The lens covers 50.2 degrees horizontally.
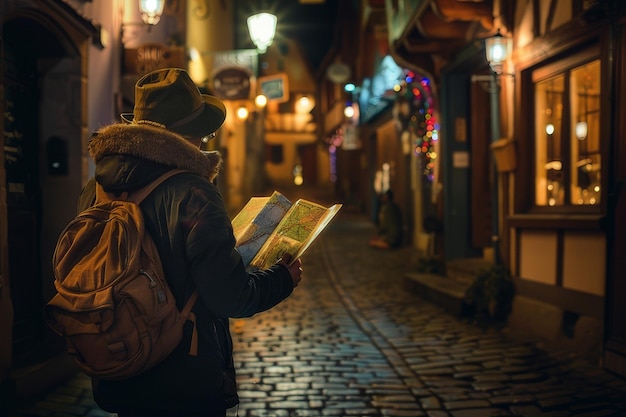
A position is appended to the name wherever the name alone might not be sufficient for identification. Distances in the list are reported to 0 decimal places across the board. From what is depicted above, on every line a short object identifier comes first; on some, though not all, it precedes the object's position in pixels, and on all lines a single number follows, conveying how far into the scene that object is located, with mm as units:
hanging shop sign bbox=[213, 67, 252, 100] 14719
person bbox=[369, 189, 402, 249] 16391
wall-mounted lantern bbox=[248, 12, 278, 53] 13578
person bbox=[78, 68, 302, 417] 2164
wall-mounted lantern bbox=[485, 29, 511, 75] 8375
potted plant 8352
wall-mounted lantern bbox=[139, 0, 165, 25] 8977
